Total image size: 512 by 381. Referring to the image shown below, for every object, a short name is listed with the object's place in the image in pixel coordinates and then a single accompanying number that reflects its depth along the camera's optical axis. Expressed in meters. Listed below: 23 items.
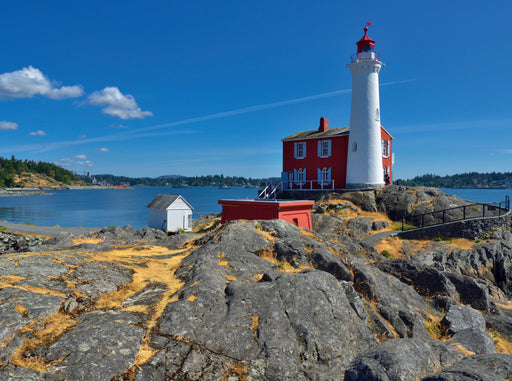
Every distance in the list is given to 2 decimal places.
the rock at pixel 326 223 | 29.20
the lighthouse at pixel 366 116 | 35.56
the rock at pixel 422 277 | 11.80
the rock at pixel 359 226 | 29.06
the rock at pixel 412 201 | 30.93
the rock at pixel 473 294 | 12.43
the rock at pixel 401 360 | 5.50
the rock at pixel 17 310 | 5.79
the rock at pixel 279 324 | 6.48
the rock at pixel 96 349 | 5.41
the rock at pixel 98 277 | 8.04
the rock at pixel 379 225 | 30.25
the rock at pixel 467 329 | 8.15
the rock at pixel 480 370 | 4.94
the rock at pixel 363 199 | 33.33
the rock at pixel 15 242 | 29.87
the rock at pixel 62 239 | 19.15
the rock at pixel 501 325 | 10.83
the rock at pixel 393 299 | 8.91
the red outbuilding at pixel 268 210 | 21.67
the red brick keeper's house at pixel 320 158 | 37.84
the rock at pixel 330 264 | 10.39
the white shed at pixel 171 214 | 34.81
